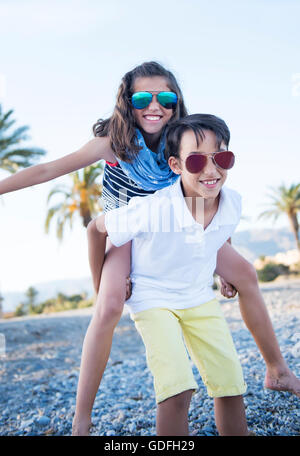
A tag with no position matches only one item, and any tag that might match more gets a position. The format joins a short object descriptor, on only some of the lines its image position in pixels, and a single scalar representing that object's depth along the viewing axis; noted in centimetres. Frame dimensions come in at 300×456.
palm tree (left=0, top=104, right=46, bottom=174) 1410
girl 268
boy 236
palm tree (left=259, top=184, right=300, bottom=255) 2450
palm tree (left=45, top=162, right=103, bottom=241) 1570
